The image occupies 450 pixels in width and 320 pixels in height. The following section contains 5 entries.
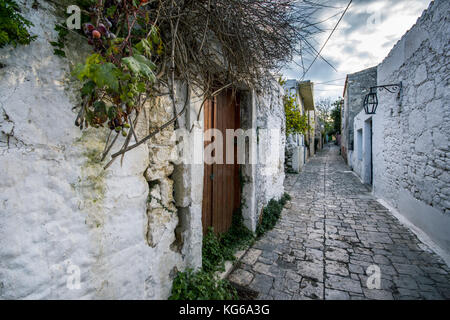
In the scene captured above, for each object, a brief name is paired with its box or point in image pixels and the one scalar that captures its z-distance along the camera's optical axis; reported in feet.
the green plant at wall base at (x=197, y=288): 6.12
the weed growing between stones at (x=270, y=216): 12.47
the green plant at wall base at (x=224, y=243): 8.52
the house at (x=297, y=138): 34.53
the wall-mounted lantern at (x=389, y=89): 14.84
